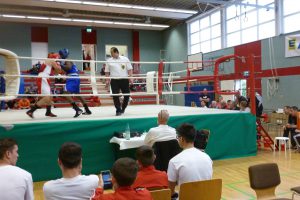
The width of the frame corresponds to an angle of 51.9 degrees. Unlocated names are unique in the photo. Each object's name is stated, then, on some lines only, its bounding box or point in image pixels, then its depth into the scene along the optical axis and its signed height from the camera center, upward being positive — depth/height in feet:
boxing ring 14.26 -2.02
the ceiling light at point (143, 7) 41.09 +11.58
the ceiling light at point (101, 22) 49.55 +11.68
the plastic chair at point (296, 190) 9.22 -2.97
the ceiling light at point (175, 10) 42.63 +11.70
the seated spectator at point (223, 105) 32.83 -1.39
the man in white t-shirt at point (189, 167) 7.88 -1.93
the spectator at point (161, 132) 11.50 -1.49
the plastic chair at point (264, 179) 8.75 -2.52
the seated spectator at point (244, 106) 21.17 -1.03
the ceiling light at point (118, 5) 39.29 +11.49
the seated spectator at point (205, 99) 37.63 -0.82
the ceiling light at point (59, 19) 47.80 +11.76
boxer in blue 17.16 +0.86
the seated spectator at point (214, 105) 34.81 -1.45
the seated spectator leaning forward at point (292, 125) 22.89 -2.56
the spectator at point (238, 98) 23.22 -0.53
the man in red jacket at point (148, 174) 7.41 -1.99
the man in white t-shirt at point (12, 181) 6.09 -1.74
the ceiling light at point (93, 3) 38.40 +11.44
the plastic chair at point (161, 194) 6.71 -2.22
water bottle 14.77 -1.96
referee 17.16 +1.17
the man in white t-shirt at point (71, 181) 5.85 -1.70
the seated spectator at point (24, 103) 30.28 -0.80
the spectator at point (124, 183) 5.41 -1.62
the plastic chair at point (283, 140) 20.75 -3.49
